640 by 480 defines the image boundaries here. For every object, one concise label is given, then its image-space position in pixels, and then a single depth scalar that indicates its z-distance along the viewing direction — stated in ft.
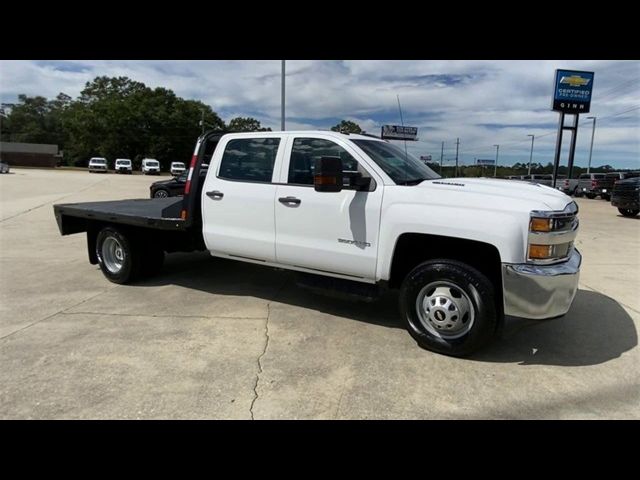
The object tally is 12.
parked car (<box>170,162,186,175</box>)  173.27
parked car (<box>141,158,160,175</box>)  185.37
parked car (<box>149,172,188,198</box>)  54.98
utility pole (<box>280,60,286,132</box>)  55.98
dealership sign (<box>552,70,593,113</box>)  113.09
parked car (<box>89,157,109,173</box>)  183.52
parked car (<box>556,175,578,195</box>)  114.83
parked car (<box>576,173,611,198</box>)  100.78
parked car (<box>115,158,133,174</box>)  183.83
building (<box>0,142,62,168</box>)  285.43
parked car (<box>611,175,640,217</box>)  56.75
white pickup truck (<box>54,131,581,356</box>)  12.20
